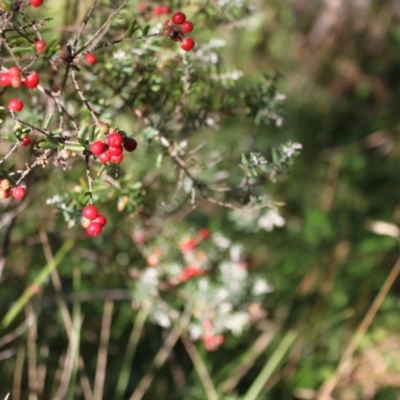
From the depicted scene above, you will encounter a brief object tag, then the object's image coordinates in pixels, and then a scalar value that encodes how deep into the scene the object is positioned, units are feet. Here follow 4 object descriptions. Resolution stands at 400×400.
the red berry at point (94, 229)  2.05
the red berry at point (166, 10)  2.49
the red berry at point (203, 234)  2.95
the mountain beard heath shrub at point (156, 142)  2.10
